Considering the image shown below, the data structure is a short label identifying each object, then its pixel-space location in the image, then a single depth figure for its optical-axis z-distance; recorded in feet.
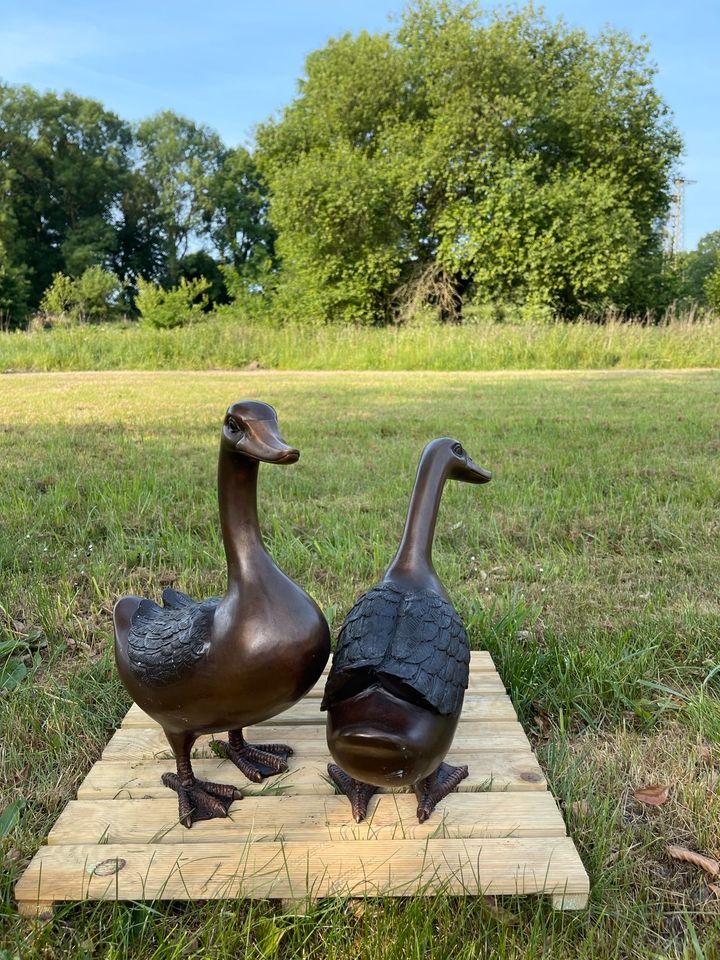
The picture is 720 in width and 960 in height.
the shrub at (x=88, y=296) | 103.40
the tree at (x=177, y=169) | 139.03
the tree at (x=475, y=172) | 68.44
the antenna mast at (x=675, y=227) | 82.87
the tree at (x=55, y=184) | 123.85
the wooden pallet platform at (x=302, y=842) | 4.74
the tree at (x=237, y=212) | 134.72
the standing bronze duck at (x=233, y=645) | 4.91
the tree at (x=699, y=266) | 91.30
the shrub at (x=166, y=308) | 67.41
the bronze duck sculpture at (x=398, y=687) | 4.57
